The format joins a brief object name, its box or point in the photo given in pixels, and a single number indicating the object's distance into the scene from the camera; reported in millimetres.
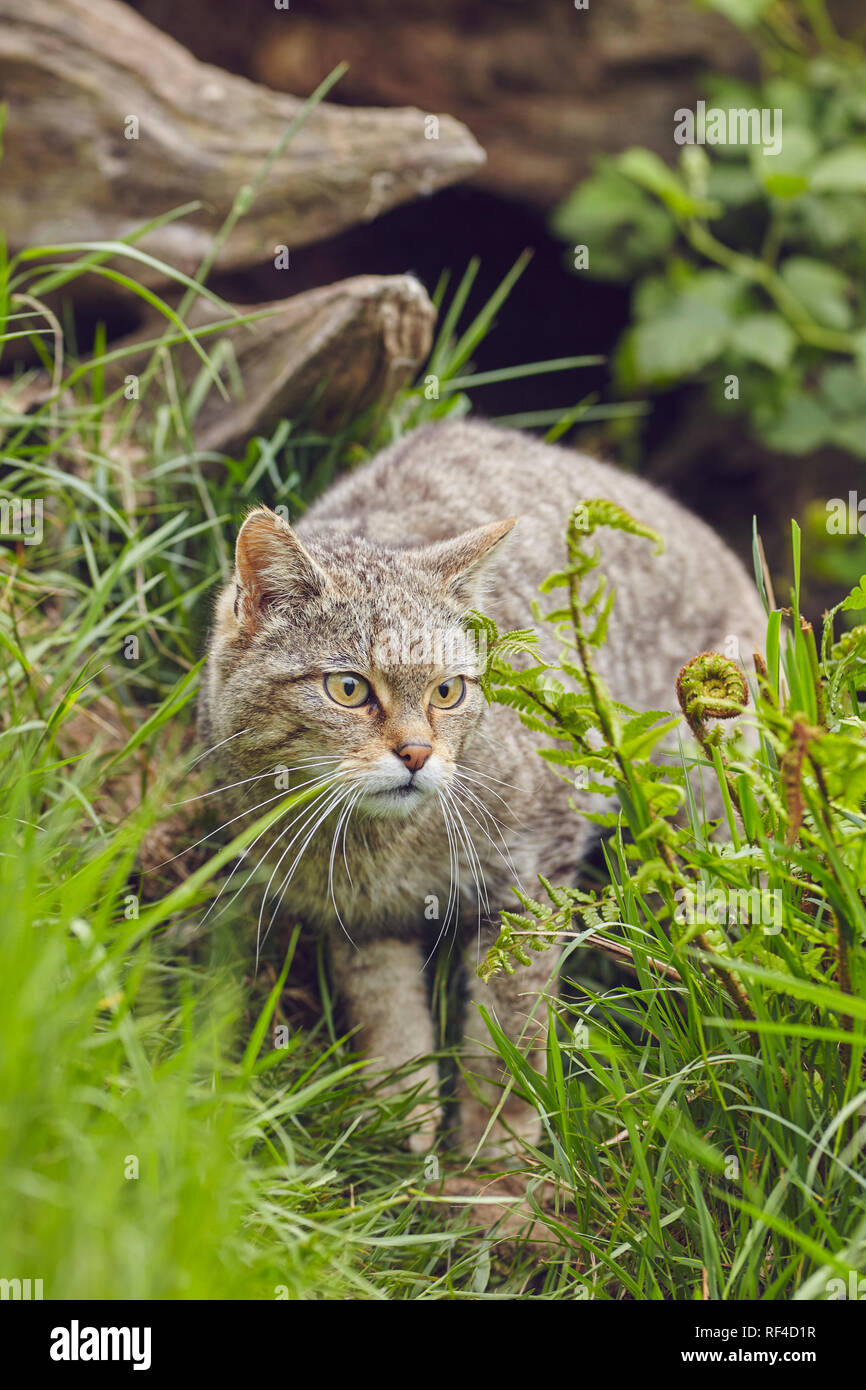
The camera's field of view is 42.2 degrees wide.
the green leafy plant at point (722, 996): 1886
